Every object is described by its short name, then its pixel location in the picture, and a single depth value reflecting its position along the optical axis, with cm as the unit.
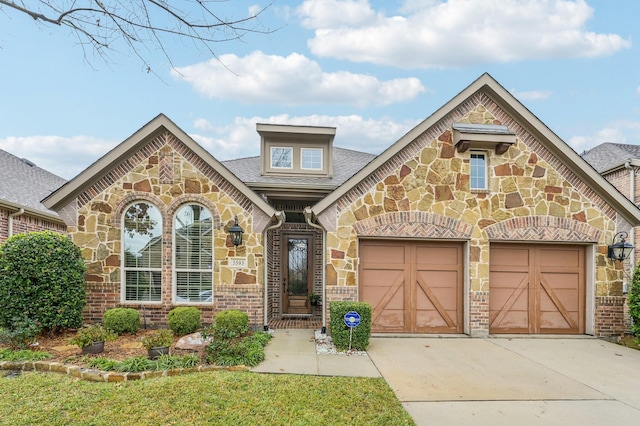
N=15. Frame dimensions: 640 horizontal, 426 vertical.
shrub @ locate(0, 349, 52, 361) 587
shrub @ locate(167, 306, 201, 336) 775
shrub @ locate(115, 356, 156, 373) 549
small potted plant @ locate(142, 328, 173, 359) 608
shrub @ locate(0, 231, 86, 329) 709
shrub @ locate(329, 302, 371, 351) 708
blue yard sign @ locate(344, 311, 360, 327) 696
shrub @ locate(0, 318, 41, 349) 644
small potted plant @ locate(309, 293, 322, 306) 1104
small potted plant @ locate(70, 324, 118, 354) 631
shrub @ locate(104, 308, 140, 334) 767
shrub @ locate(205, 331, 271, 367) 595
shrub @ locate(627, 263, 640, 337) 776
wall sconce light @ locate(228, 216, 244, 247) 826
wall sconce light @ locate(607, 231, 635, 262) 835
